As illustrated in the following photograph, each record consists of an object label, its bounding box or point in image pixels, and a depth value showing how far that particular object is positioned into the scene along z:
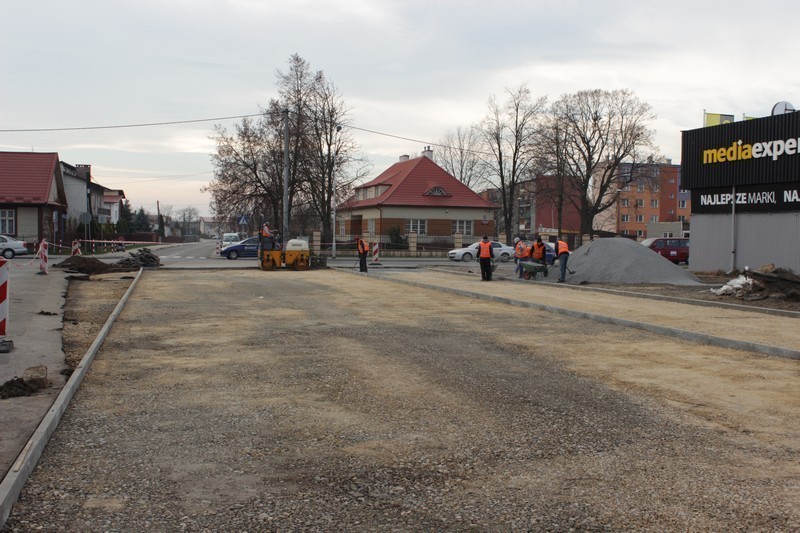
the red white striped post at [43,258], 25.05
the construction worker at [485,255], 24.75
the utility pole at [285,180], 38.34
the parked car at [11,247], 40.24
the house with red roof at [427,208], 61.53
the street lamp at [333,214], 43.97
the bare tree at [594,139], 60.41
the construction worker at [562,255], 24.16
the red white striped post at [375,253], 36.12
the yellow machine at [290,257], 31.20
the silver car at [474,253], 46.09
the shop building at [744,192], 24.34
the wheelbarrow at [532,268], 25.33
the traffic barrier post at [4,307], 8.76
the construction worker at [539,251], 25.78
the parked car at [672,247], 38.00
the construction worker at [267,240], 31.08
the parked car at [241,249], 43.91
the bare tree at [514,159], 62.66
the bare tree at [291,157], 50.94
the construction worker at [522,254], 26.30
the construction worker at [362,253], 29.70
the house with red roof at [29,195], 47.88
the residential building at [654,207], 106.96
